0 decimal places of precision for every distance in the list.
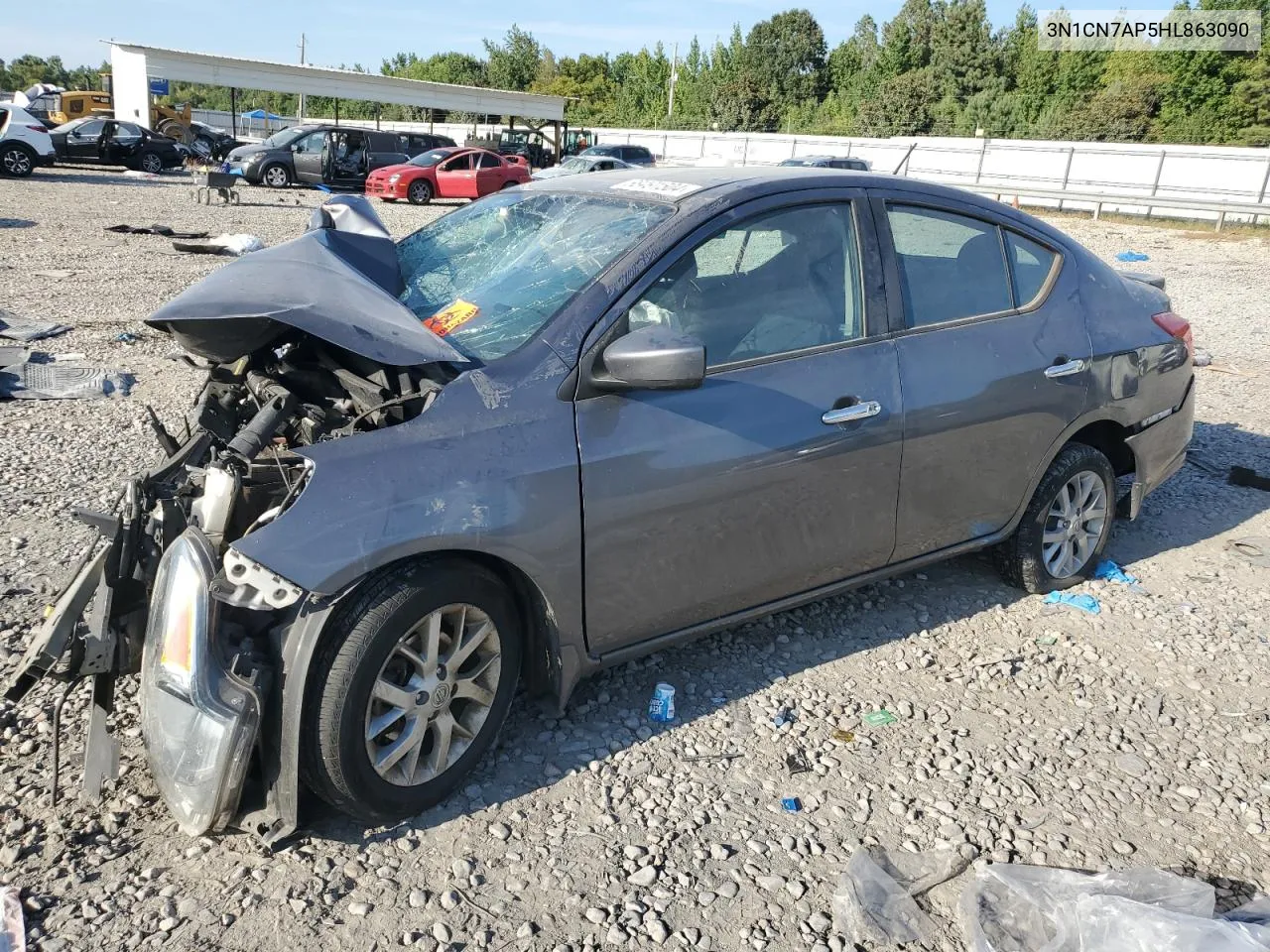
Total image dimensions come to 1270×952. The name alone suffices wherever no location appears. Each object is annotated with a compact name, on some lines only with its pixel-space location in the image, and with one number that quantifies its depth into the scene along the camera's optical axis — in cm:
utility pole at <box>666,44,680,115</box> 7081
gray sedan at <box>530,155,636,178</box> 2525
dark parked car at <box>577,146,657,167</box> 2939
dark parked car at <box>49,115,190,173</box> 2595
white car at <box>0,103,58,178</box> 2152
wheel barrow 1812
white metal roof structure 3581
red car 2277
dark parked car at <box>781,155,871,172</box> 2031
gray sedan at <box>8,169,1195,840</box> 260
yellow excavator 3819
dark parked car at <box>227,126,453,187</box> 2448
